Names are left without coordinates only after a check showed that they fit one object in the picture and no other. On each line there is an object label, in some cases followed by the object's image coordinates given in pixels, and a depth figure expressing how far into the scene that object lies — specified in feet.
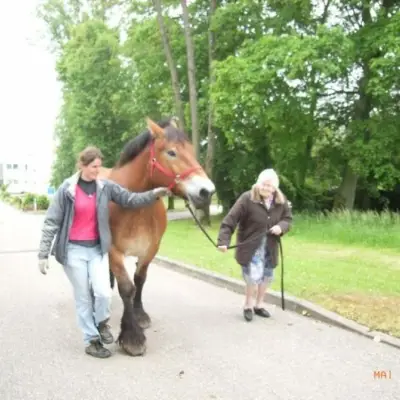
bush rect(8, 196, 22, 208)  151.49
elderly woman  20.92
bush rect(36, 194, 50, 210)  131.44
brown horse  16.75
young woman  16.43
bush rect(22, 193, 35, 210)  135.23
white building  356.22
